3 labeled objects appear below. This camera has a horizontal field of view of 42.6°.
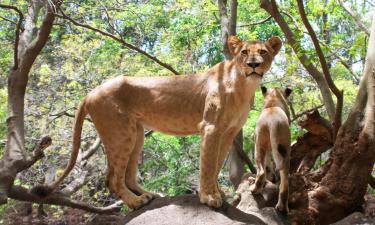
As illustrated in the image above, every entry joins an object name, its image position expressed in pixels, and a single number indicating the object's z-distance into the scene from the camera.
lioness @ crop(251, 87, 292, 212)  5.54
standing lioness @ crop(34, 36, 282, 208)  4.97
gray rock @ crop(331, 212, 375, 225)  5.52
